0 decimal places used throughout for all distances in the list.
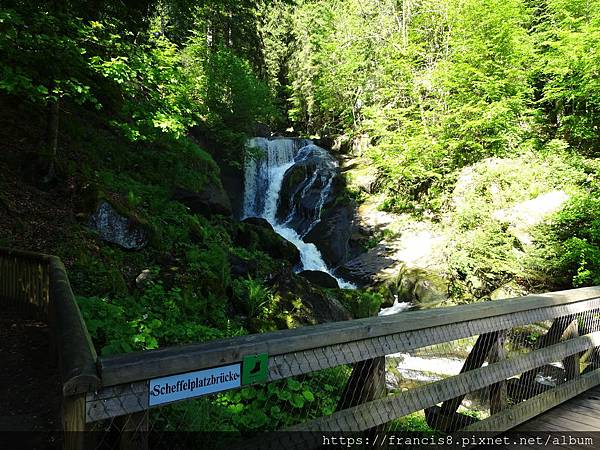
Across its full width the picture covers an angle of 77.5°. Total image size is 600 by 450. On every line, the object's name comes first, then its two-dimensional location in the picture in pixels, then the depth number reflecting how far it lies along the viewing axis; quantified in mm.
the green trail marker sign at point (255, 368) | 1808
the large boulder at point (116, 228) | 8297
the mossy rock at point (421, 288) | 13805
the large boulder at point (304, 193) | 21828
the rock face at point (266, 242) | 13329
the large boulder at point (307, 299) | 9523
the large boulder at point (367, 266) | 16438
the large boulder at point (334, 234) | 18750
